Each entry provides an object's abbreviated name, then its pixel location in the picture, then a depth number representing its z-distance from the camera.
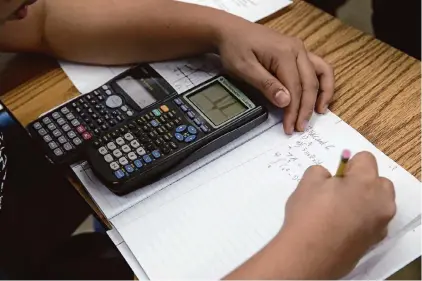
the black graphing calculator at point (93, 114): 0.62
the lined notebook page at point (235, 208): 0.54
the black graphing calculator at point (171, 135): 0.59
